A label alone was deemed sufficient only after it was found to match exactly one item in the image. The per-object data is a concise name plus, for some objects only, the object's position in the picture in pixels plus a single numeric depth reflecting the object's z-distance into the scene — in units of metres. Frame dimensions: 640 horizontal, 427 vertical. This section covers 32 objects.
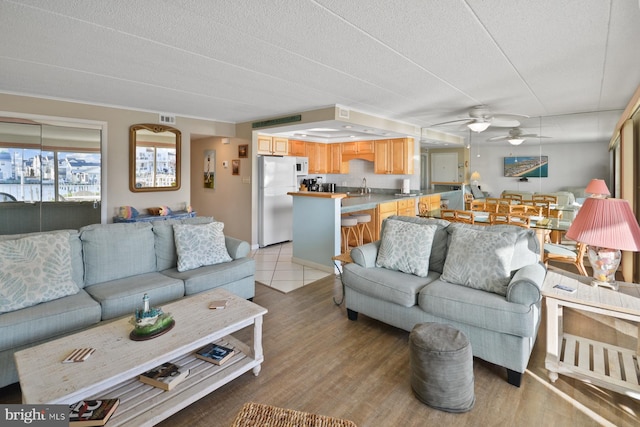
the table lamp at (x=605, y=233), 2.06
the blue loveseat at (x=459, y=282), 2.19
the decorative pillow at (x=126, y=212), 4.66
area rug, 1.45
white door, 6.87
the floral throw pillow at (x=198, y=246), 3.14
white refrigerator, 6.04
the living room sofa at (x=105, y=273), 2.17
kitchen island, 4.61
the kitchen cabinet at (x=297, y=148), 7.16
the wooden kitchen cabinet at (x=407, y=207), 6.12
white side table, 2.03
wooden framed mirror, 4.79
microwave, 6.81
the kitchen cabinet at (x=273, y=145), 6.33
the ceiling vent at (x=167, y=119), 5.05
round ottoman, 1.93
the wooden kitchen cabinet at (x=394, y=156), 6.66
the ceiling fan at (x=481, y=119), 4.50
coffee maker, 7.31
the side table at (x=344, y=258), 3.28
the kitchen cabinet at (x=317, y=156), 7.66
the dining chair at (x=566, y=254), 3.68
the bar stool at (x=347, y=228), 4.97
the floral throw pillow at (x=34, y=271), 2.23
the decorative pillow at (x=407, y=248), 2.90
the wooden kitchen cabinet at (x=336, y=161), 7.81
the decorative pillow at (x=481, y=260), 2.45
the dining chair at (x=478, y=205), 5.21
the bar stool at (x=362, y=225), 5.28
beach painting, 5.14
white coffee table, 1.51
